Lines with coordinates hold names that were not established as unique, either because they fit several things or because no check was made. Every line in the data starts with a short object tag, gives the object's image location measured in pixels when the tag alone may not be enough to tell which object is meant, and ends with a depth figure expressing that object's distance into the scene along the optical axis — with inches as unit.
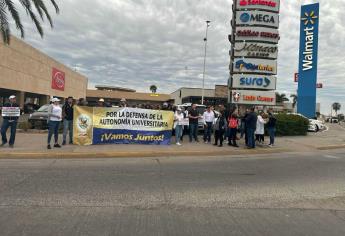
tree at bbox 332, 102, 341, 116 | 6984.3
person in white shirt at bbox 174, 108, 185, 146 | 604.1
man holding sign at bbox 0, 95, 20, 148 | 502.3
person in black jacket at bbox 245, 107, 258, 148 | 585.0
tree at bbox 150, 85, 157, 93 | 5769.7
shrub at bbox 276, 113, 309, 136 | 841.5
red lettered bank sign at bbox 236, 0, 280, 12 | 872.9
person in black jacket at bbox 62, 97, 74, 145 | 537.0
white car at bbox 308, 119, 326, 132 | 1150.3
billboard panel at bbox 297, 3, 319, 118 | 1582.2
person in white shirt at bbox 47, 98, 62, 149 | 503.8
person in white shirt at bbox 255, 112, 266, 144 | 626.2
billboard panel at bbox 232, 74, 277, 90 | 876.6
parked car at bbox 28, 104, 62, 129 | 731.4
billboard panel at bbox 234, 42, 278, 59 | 853.2
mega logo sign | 869.2
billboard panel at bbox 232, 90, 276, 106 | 880.3
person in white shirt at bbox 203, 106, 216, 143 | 637.9
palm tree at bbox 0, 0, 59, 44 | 608.2
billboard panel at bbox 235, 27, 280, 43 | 858.1
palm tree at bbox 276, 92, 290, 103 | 4502.5
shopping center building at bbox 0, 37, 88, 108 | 1450.9
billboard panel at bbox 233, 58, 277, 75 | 858.8
